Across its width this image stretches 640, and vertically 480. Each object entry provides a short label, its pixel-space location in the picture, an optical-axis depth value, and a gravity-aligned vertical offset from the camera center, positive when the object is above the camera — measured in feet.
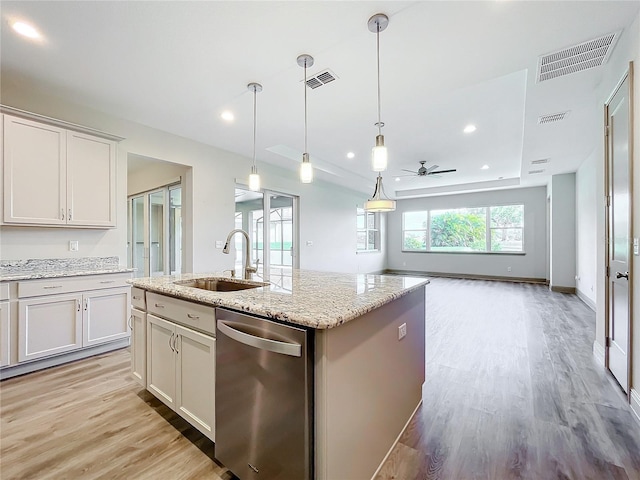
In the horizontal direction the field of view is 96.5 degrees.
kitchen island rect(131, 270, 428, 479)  3.71 -1.72
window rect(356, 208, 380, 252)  28.45 +0.88
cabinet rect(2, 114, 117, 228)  8.31 +2.08
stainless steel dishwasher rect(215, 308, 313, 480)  3.70 -2.26
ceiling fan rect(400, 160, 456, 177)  18.33 +4.58
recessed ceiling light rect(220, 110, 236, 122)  11.02 +4.90
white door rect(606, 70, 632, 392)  6.70 +0.19
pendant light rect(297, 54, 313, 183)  7.63 +2.34
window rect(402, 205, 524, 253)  26.32 +0.98
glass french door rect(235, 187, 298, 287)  17.57 +0.97
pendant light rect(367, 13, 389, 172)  6.28 +2.35
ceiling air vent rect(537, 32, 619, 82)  6.94 +4.75
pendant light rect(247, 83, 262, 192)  9.05 +2.10
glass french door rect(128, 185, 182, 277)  15.88 +0.52
